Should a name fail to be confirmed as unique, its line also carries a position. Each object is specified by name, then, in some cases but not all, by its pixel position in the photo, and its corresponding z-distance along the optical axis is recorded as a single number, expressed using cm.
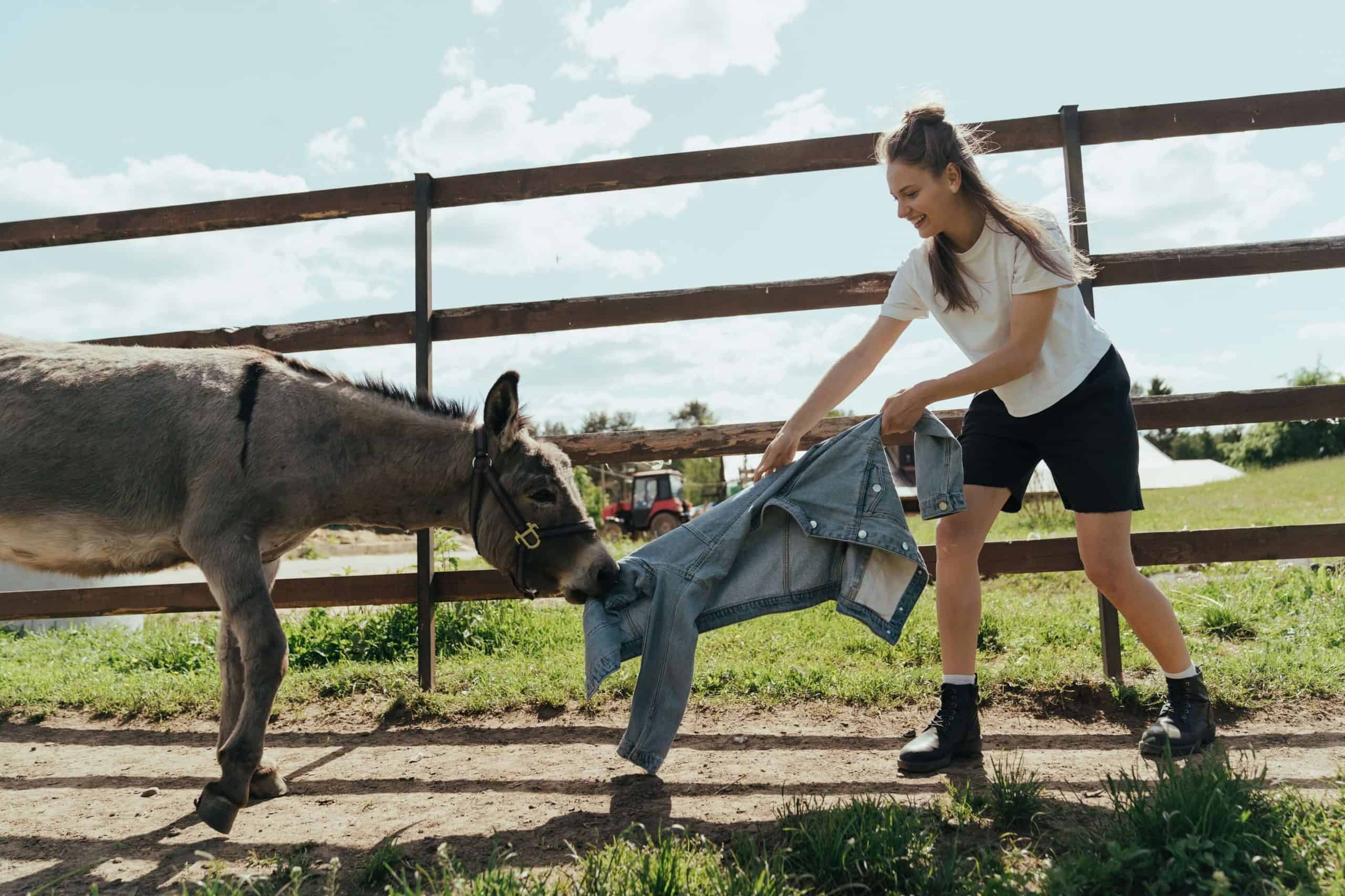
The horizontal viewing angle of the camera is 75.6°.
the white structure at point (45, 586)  764
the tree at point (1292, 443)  4562
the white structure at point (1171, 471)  3662
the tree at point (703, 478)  4494
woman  311
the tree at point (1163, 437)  6118
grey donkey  346
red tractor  2564
